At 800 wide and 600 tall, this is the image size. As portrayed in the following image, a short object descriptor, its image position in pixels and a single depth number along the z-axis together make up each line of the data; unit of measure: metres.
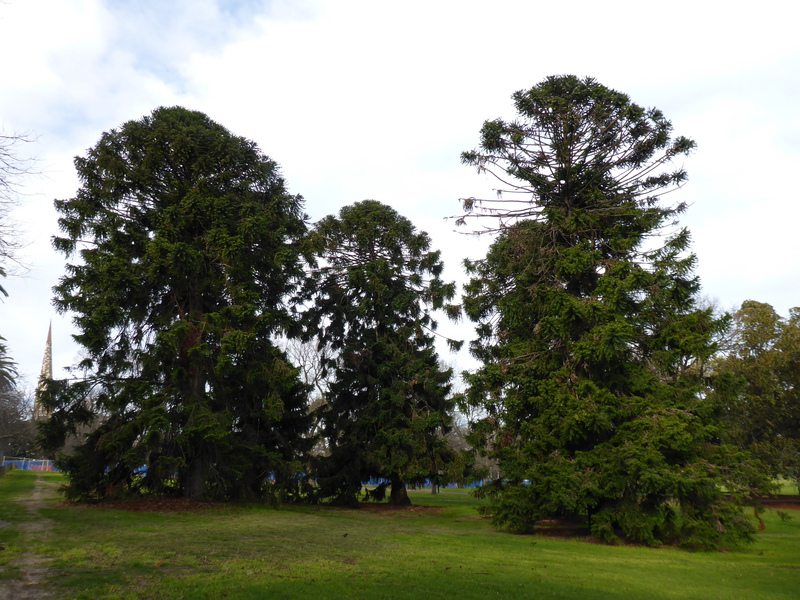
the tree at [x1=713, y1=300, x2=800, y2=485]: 29.17
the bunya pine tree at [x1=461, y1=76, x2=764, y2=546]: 15.53
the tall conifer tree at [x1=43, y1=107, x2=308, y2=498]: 19.61
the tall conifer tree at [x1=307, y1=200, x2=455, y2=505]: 26.14
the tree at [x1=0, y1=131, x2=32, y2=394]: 28.91
